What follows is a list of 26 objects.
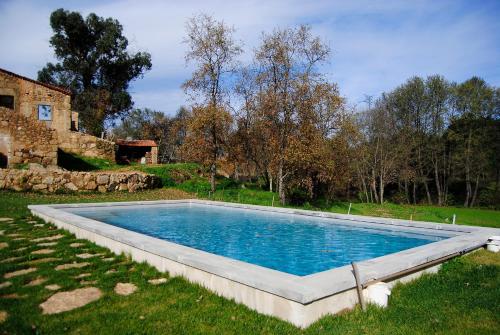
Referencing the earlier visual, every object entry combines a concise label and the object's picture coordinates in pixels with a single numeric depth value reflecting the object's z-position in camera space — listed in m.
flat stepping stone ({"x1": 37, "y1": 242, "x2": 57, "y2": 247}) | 7.34
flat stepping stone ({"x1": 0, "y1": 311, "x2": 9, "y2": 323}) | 3.91
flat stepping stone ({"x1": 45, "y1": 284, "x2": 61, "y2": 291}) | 4.84
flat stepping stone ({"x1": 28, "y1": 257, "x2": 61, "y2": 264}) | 6.07
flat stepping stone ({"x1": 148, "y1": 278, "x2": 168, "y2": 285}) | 5.32
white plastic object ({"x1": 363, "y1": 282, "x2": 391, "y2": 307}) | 4.63
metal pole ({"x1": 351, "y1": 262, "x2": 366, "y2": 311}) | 4.51
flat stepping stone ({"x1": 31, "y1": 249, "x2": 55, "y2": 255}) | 6.67
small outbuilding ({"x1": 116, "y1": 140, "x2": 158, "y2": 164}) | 34.09
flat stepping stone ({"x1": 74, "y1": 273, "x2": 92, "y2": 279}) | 5.38
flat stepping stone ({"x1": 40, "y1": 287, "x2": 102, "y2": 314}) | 4.29
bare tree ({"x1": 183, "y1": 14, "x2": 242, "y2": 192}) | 20.12
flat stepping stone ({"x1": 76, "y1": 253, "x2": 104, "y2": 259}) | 6.61
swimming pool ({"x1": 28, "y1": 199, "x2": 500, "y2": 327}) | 4.38
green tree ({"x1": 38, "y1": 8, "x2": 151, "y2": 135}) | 34.66
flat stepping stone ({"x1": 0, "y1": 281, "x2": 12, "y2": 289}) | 4.89
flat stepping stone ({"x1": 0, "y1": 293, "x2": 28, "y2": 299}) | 4.54
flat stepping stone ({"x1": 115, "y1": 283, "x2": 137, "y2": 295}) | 4.90
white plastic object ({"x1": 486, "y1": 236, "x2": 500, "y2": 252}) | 7.86
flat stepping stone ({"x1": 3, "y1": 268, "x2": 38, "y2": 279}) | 5.32
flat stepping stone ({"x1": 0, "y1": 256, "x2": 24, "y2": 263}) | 6.00
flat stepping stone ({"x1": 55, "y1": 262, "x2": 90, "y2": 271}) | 5.80
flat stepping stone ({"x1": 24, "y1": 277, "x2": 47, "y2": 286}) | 5.05
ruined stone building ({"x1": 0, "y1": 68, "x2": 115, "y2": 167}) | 24.62
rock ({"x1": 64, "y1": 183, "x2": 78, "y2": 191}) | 17.03
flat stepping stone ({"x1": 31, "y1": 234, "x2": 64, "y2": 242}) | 7.79
